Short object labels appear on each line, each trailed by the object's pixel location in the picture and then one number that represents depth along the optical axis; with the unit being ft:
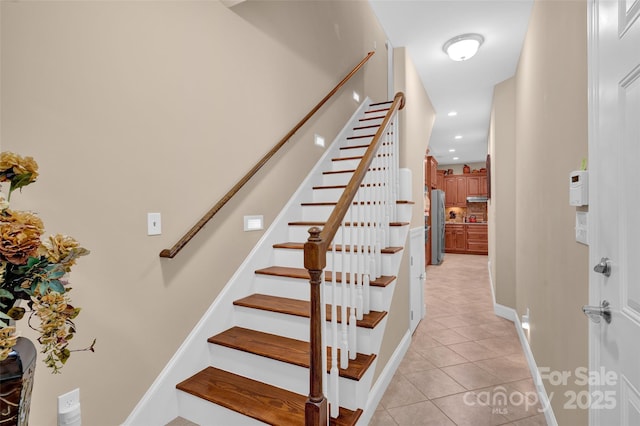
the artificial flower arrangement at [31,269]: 2.32
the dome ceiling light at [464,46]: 11.65
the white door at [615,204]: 2.93
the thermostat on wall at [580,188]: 4.13
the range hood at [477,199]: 32.33
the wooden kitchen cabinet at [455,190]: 34.45
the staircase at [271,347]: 5.25
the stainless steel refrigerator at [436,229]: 25.57
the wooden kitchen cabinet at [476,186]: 33.30
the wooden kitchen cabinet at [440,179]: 34.35
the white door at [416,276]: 10.47
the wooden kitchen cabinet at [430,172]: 23.13
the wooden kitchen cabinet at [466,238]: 31.50
